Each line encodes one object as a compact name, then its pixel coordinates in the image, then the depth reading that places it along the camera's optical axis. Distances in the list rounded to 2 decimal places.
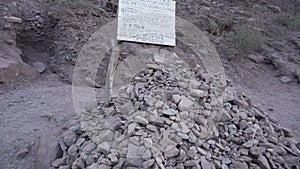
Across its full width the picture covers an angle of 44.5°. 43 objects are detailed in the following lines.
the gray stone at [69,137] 2.84
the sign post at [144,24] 3.36
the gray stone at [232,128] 2.92
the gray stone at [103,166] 2.43
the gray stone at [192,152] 2.56
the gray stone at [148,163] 2.41
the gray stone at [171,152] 2.52
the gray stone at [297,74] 6.18
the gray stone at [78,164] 2.53
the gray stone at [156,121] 2.68
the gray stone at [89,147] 2.64
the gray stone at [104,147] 2.56
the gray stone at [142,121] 2.66
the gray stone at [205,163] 2.50
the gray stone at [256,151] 2.77
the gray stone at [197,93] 3.05
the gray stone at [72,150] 2.70
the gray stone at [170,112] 2.75
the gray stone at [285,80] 6.11
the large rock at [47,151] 2.81
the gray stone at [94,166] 2.44
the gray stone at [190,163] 2.47
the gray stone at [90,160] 2.53
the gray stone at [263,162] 2.69
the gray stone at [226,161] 2.62
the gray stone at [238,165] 2.62
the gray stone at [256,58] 6.48
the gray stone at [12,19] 5.65
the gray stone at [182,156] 2.52
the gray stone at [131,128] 2.59
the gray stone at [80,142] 2.76
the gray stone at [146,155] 2.47
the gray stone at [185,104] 2.85
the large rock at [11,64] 4.82
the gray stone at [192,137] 2.65
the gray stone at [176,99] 2.89
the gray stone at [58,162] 2.69
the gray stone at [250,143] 2.84
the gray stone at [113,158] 2.47
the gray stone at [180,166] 2.47
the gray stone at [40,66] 5.36
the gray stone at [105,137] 2.68
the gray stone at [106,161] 2.45
